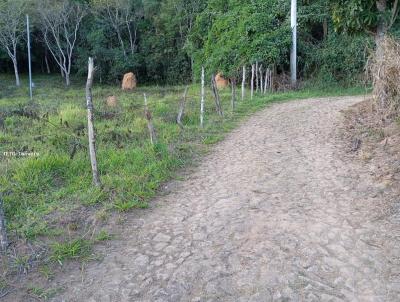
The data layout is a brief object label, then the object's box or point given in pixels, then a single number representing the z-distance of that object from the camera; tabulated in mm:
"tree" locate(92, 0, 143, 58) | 28781
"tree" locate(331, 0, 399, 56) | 11606
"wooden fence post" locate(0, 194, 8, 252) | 3963
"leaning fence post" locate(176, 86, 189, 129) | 9234
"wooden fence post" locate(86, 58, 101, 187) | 5247
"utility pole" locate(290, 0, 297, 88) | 18656
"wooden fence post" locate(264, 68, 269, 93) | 17688
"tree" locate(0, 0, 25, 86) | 29375
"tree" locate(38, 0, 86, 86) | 29422
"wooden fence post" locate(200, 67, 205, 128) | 9570
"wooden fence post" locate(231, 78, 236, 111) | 12075
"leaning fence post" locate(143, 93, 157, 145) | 7146
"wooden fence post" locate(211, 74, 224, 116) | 11000
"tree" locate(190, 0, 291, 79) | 18484
